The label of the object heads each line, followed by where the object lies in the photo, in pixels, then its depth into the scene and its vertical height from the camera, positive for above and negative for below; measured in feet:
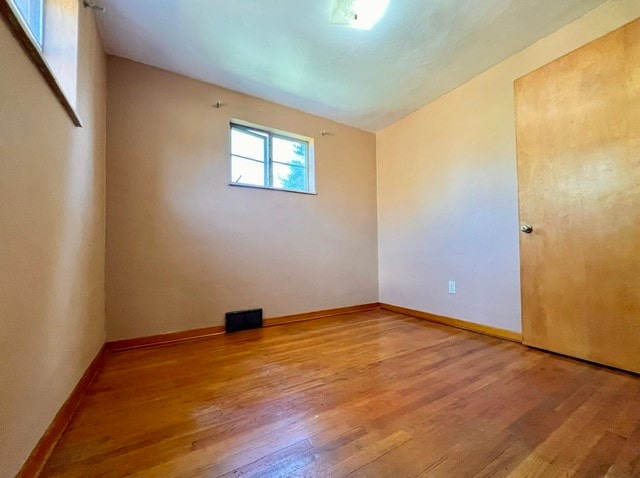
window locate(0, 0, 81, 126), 3.44 +3.22
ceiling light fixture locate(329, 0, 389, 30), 5.23 +4.89
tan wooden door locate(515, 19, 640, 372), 4.90 +0.87
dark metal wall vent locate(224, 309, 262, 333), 7.74 -2.35
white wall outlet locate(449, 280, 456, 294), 8.27 -1.47
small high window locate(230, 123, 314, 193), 8.46 +3.04
